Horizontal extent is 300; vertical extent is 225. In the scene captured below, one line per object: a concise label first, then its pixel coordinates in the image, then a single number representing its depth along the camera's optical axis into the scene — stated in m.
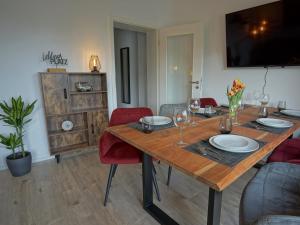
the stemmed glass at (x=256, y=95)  2.50
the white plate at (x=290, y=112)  1.69
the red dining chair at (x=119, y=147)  1.54
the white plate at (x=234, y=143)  0.95
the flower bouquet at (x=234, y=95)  1.35
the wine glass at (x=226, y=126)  1.24
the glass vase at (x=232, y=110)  1.43
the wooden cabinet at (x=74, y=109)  2.39
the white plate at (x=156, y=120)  1.47
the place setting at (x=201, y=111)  1.64
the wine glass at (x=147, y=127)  1.30
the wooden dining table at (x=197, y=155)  0.79
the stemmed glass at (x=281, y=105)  1.85
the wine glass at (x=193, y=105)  1.61
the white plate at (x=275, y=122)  1.36
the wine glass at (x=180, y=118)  1.13
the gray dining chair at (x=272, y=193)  0.89
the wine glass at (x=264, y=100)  1.82
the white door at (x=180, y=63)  3.03
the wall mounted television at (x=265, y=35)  2.10
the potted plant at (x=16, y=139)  2.07
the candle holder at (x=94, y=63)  2.75
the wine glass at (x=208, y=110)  1.79
